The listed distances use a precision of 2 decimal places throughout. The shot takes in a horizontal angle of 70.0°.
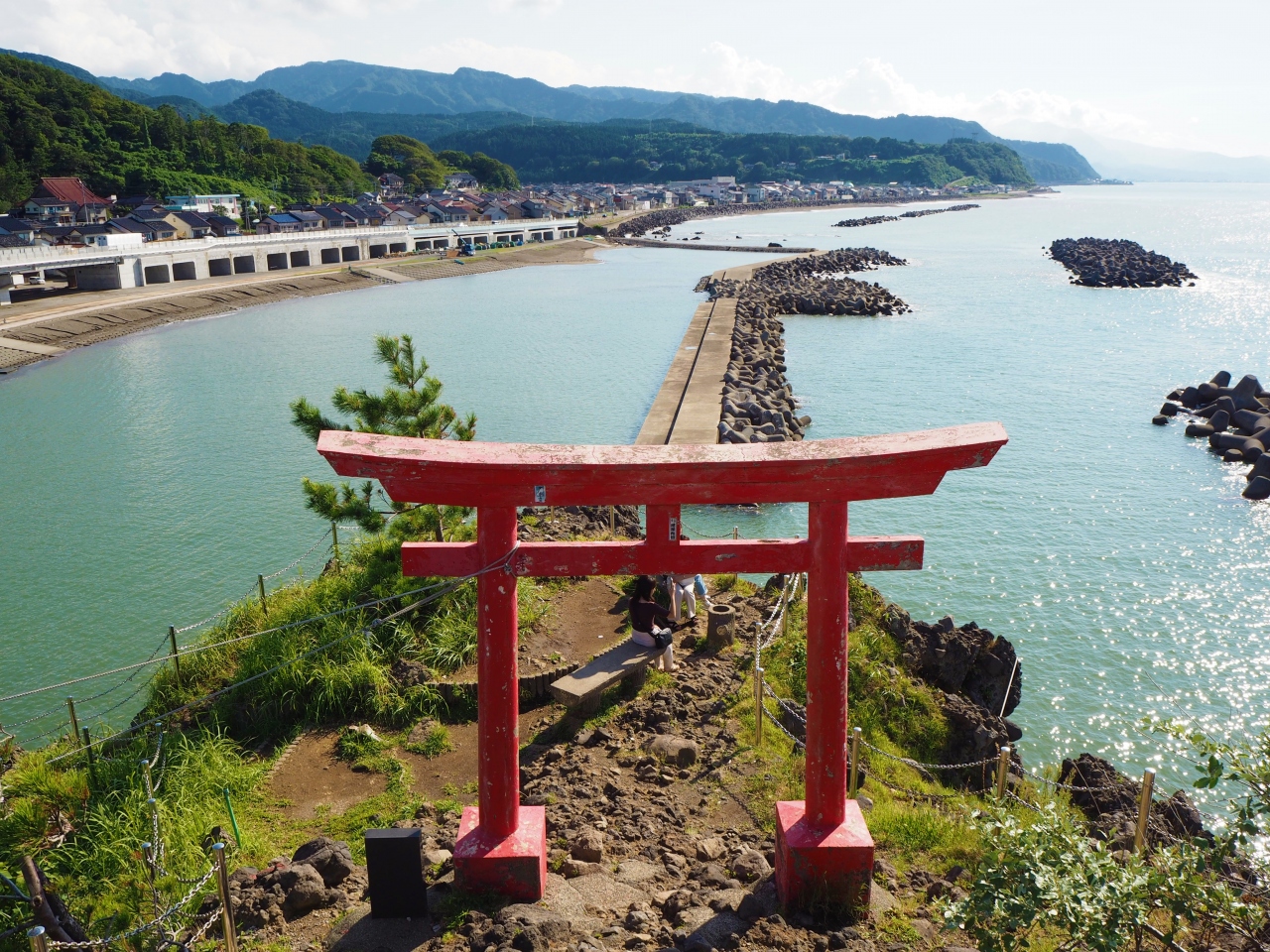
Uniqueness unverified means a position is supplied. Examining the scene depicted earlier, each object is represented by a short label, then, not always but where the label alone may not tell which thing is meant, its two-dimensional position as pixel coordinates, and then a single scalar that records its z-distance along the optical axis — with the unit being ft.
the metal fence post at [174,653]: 23.39
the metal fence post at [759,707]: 21.33
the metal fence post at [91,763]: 19.94
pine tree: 27.20
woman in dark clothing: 23.26
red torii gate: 13.85
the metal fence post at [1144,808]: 16.56
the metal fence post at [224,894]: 12.48
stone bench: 22.26
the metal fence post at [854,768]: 18.84
